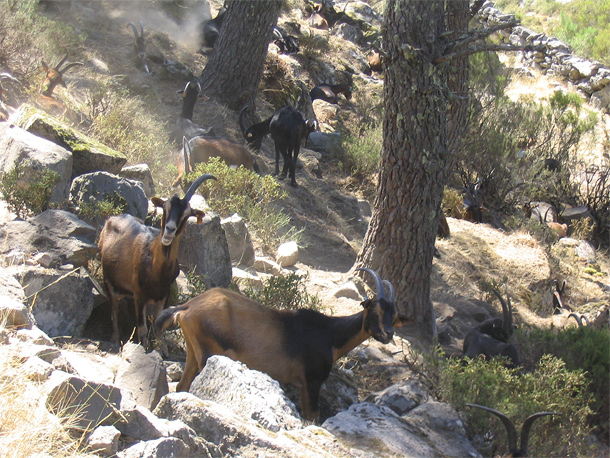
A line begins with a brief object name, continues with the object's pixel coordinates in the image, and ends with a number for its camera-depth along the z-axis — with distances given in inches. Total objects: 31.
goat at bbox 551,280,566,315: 462.6
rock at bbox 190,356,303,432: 147.5
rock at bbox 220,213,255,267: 311.6
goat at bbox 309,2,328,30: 916.9
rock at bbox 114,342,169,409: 174.7
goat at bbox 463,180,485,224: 558.3
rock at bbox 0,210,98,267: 222.5
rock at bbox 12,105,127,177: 280.5
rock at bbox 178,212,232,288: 262.5
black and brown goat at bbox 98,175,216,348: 216.2
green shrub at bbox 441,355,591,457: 203.3
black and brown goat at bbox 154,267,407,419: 195.8
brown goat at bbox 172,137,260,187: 406.0
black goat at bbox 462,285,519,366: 291.6
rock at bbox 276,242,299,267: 333.4
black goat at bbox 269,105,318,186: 461.1
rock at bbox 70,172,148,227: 265.0
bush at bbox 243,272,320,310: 263.4
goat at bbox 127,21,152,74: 538.6
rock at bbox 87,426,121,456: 115.6
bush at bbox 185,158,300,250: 349.7
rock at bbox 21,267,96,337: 207.6
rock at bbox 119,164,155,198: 307.1
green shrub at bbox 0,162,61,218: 240.8
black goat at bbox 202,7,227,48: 651.5
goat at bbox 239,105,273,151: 493.0
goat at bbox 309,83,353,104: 709.9
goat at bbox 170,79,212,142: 452.8
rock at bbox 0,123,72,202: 254.1
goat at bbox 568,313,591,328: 344.9
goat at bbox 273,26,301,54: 726.5
